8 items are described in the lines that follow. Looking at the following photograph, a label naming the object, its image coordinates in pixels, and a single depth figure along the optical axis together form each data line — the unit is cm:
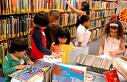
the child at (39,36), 281
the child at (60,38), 292
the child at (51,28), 308
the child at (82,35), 381
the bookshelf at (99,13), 718
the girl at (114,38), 318
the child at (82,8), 490
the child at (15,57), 219
